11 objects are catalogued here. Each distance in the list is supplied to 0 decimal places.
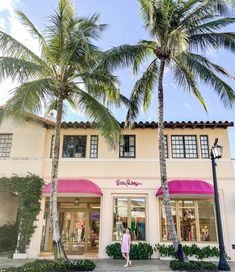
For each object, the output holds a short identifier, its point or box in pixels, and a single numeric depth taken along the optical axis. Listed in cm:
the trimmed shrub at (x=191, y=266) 1132
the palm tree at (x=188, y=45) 1276
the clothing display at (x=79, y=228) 1806
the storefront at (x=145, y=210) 1578
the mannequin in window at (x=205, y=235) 1584
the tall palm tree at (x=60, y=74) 1197
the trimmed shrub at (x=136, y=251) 1523
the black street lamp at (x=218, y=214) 1192
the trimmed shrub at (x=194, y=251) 1503
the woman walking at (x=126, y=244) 1382
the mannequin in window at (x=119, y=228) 1611
